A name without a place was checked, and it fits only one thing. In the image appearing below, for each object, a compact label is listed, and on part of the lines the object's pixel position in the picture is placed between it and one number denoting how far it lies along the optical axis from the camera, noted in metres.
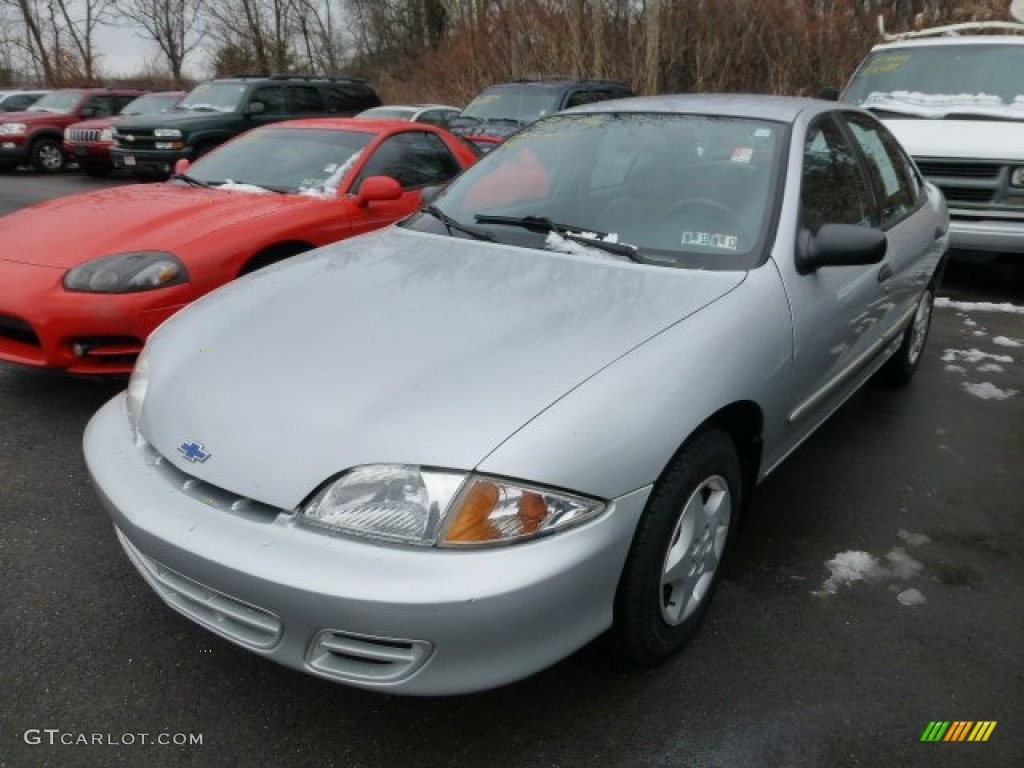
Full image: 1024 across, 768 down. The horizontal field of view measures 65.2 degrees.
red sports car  3.69
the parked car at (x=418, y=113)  12.84
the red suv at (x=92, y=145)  13.76
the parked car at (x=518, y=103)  10.29
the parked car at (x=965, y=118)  5.84
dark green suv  11.45
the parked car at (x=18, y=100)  20.11
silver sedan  1.77
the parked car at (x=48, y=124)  14.70
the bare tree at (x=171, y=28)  35.91
